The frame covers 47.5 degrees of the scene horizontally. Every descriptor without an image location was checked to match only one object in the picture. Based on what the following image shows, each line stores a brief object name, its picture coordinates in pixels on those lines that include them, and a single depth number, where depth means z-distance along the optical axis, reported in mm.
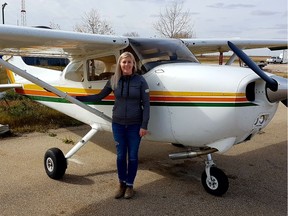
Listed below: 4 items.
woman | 3654
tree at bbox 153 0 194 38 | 23161
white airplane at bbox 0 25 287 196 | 3350
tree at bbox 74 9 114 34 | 22188
